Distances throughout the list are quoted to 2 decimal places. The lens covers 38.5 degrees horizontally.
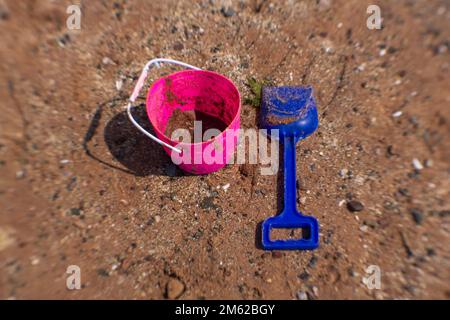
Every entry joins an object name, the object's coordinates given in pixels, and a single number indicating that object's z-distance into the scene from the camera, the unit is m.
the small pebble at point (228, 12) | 1.14
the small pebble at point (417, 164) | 0.99
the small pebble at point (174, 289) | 0.93
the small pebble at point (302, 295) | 0.92
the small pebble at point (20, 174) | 0.98
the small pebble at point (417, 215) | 0.95
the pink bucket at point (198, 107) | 0.95
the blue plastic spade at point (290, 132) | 0.96
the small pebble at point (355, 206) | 0.97
